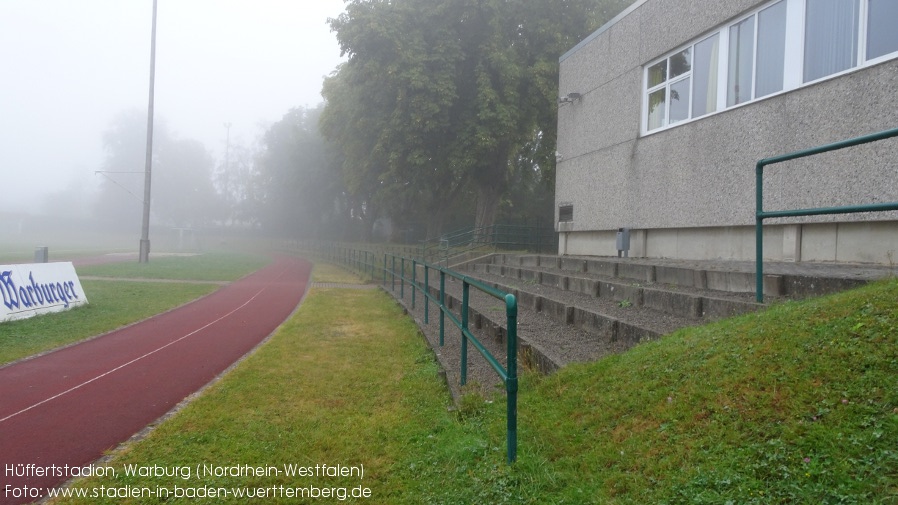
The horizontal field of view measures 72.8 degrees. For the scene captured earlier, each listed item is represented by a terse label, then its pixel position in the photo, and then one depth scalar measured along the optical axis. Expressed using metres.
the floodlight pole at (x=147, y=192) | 26.27
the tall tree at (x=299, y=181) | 43.84
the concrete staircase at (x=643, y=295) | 4.97
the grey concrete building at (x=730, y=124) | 6.16
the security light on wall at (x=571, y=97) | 12.65
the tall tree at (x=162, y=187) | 78.31
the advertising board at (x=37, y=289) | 9.91
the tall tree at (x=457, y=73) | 20.39
